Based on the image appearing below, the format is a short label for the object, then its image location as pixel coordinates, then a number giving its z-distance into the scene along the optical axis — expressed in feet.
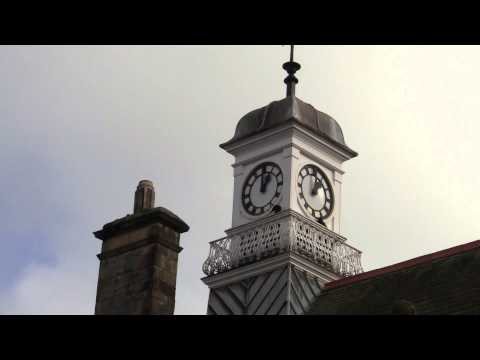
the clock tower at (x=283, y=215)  106.22
